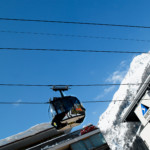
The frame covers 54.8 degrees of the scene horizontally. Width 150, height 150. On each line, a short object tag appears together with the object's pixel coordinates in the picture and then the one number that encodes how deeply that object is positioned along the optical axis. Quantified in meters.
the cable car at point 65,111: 10.15
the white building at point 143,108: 18.26
